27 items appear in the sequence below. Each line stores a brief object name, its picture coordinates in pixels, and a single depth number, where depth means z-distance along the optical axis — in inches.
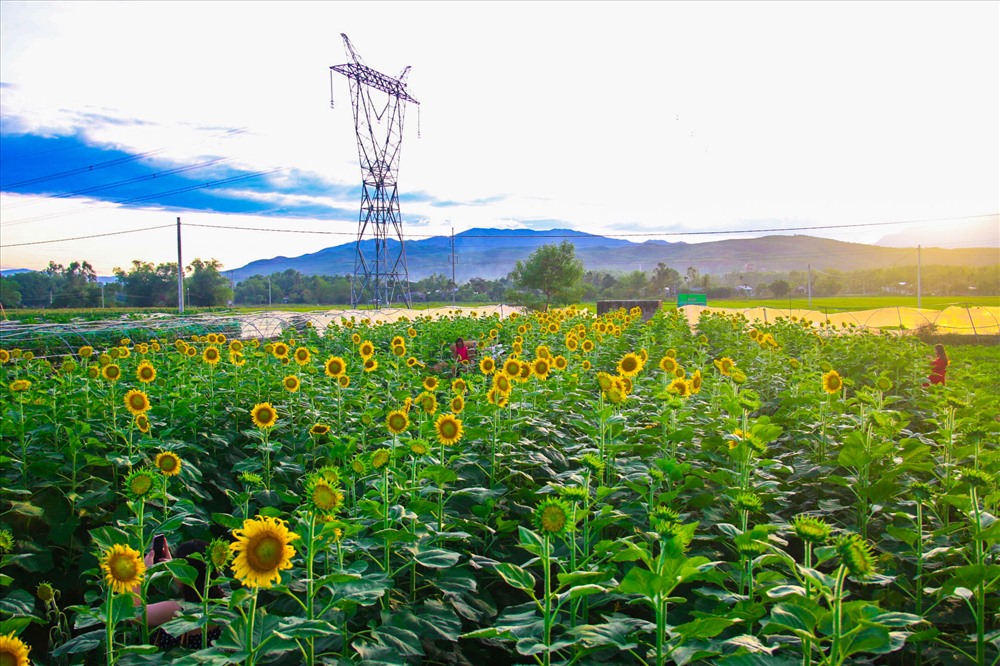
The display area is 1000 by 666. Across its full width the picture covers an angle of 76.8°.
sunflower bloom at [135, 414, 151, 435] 139.0
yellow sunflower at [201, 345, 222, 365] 214.8
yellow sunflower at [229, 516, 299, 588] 62.6
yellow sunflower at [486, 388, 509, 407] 132.6
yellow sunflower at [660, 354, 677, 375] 179.5
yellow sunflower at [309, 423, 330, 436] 122.7
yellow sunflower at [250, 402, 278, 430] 129.9
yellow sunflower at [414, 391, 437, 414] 127.5
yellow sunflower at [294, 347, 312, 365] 216.1
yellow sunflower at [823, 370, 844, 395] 156.8
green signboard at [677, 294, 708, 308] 1396.4
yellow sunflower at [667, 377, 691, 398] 151.7
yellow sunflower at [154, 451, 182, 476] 96.6
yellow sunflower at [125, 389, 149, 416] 150.1
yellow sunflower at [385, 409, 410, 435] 110.1
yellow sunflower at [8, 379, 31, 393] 160.3
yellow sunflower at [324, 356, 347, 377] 169.2
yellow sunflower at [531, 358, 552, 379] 162.7
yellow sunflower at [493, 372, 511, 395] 137.8
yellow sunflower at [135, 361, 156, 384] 178.2
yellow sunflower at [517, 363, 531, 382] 158.4
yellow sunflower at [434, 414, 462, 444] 114.8
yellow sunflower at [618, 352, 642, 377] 170.7
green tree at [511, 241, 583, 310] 1844.2
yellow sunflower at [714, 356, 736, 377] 179.9
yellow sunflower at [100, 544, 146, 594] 66.3
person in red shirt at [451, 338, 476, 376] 299.8
